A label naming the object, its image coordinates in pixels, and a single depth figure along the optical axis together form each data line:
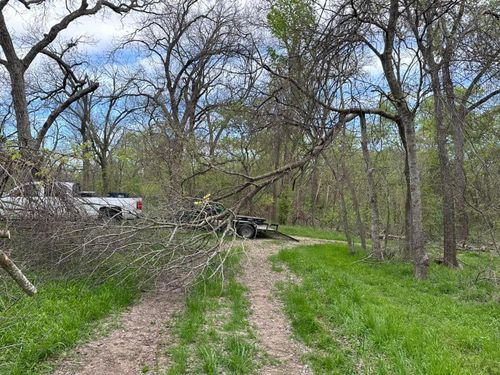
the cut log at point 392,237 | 17.20
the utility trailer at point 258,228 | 15.50
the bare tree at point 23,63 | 12.23
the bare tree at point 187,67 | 20.34
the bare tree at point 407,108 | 8.83
